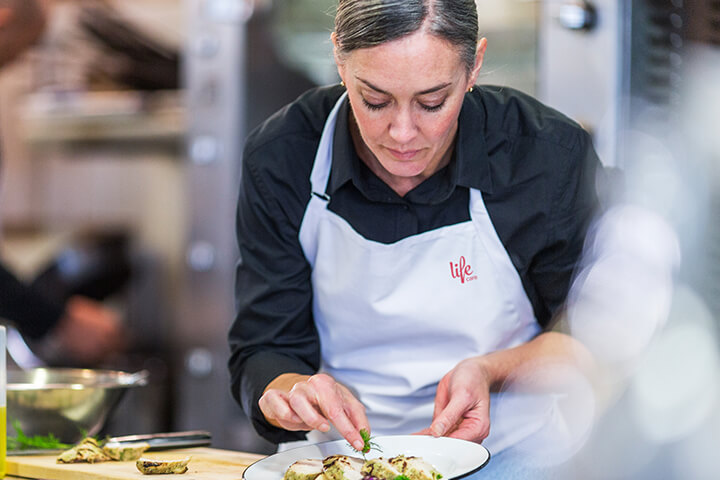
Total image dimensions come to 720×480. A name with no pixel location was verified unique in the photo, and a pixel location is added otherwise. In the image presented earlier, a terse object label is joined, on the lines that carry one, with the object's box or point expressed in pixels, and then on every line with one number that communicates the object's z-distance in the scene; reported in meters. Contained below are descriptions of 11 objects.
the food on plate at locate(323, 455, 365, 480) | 1.79
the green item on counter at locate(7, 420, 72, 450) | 2.05
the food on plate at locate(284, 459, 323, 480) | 1.81
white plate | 1.82
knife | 2.04
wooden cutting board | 1.90
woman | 2.09
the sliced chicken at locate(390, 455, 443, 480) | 1.77
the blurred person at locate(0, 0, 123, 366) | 2.71
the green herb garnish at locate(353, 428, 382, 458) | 1.83
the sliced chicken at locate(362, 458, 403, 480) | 1.78
